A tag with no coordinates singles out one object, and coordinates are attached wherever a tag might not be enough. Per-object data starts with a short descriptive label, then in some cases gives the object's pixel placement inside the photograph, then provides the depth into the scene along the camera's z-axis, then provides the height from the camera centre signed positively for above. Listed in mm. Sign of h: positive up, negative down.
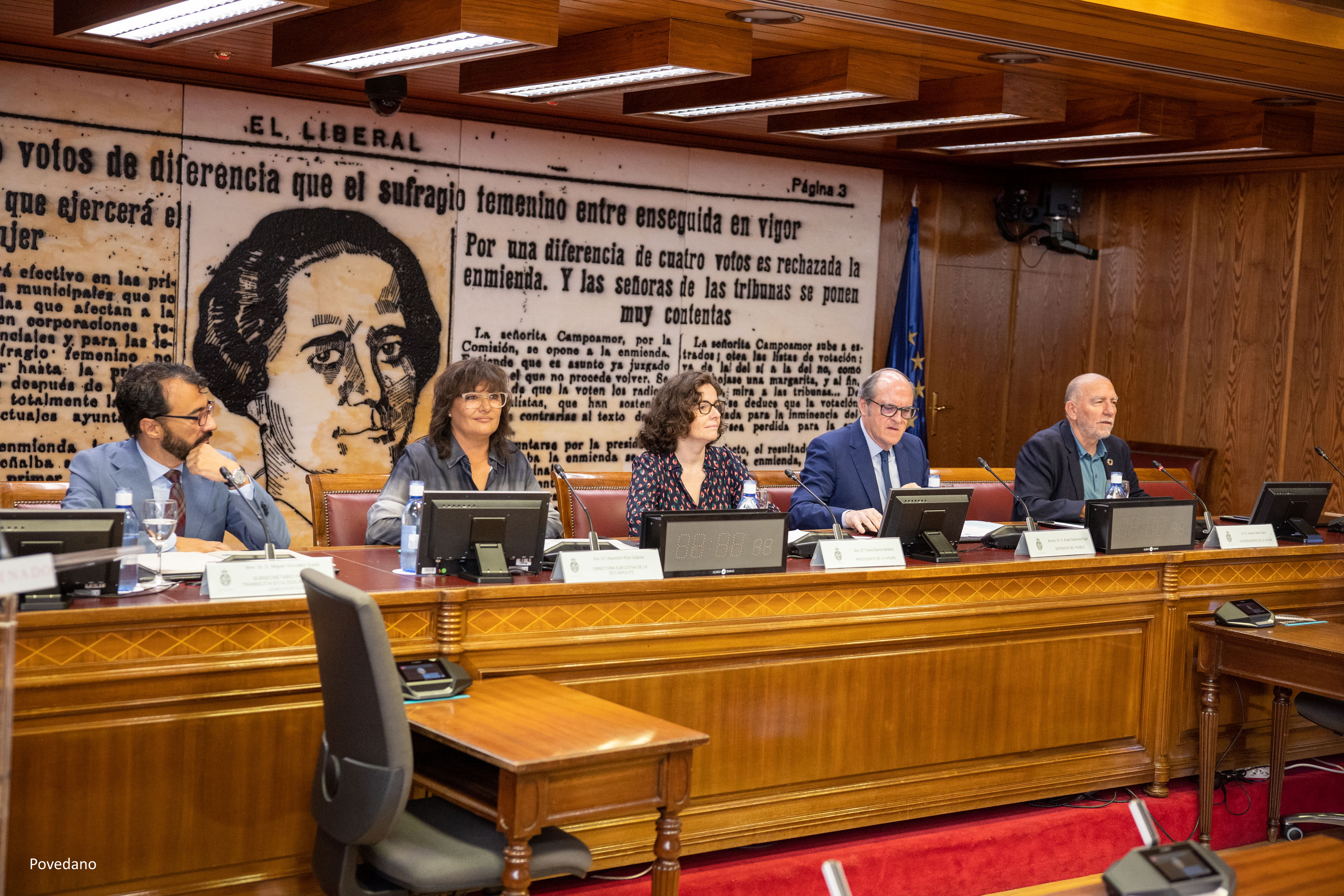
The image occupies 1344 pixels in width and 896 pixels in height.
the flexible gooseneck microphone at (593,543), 3193 -470
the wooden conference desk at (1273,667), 3564 -802
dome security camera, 4828 +924
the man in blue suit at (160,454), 3324 -320
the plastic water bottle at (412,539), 3041 -462
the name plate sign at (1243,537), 4180 -494
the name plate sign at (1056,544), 3811 -500
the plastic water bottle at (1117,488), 4523 -380
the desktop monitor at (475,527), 2969 -419
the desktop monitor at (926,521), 3650 -433
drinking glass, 2754 -402
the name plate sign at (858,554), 3428 -502
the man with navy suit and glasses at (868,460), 4383 -326
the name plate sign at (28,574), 1591 -312
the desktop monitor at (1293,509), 4441 -420
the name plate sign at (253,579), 2621 -499
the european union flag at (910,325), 7059 +238
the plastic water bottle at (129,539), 2656 -487
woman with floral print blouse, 4074 -305
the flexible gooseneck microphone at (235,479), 3080 -350
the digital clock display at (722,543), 3160 -456
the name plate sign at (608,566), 3008 -502
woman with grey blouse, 3791 -302
